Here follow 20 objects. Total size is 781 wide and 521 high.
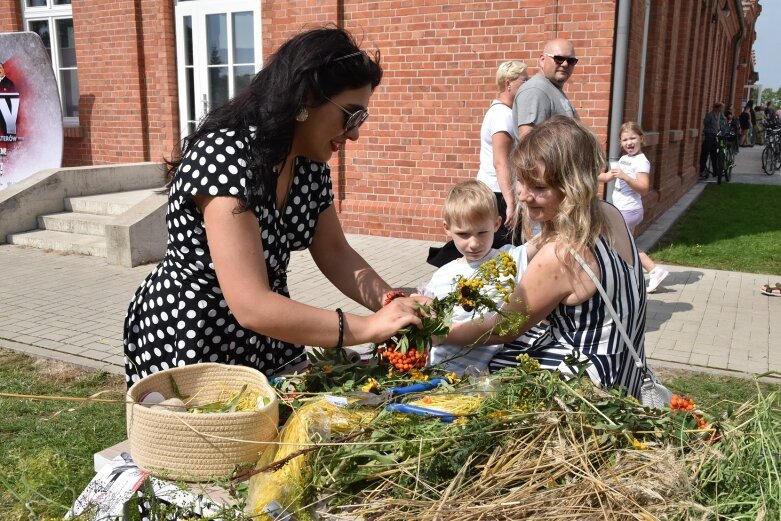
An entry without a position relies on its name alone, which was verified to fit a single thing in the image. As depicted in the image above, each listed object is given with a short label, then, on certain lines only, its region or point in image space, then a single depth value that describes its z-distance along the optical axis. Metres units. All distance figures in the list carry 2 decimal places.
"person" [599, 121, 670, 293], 6.98
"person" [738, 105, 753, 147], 31.59
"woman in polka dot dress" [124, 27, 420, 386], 1.83
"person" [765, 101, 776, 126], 36.48
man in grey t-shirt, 5.07
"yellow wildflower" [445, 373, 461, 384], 1.93
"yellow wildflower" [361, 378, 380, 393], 1.81
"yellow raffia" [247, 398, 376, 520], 1.43
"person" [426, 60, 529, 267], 5.22
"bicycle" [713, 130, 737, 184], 18.70
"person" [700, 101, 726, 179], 18.53
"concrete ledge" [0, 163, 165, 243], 9.62
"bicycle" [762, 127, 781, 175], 22.06
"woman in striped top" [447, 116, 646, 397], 2.27
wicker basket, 1.51
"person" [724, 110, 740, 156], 20.15
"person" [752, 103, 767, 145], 37.65
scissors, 1.72
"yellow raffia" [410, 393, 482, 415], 1.64
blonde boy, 3.11
